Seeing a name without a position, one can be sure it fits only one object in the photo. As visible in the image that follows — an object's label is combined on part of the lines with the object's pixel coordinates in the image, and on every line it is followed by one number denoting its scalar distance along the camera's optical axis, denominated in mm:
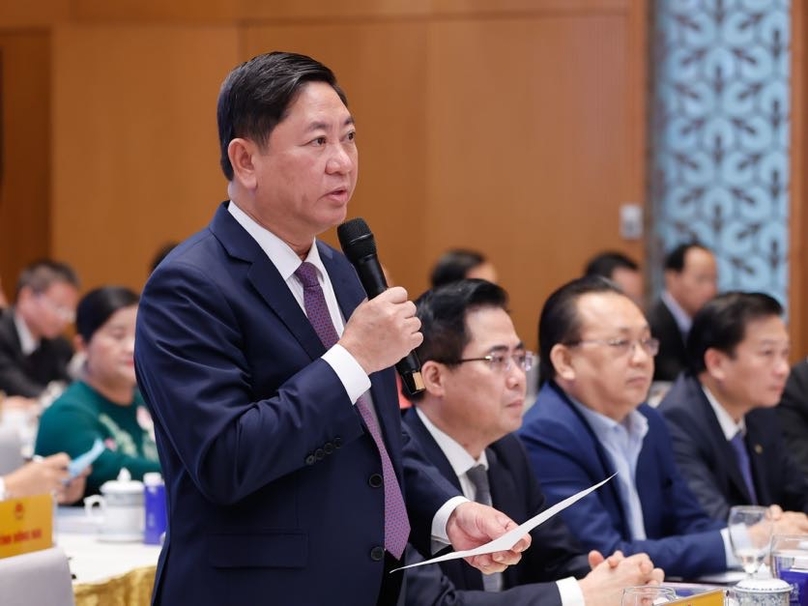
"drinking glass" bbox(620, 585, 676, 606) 4098
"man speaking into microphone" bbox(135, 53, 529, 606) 3689
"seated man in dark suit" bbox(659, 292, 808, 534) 7848
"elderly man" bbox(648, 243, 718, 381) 14843
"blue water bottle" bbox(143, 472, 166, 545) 6480
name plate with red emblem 5332
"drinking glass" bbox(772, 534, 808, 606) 4918
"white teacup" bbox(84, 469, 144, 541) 6586
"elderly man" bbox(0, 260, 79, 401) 15656
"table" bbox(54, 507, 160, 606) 5504
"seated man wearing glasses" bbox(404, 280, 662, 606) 5816
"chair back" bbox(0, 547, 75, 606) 4367
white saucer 6578
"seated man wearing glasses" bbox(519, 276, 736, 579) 6383
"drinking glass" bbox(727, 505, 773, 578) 5617
